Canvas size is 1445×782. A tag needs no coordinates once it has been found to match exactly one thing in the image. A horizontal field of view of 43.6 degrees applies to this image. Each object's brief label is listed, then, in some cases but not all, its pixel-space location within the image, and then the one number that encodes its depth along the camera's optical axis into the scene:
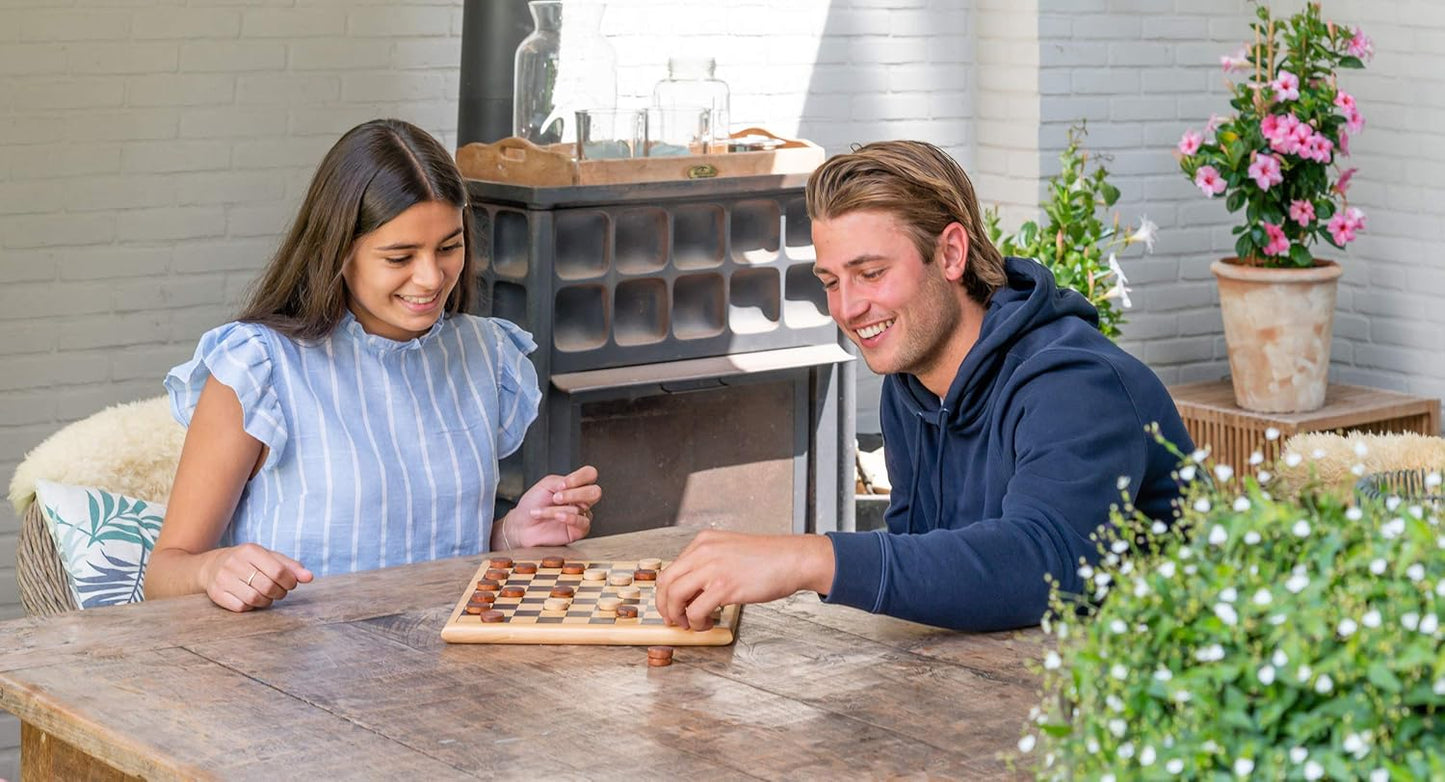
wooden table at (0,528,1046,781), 1.64
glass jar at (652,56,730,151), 4.27
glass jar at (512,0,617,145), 3.89
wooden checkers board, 2.02
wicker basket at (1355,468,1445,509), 2.11
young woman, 2.49
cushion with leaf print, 2.76
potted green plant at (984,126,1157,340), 4.66
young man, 1.98
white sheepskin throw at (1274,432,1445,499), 3.53
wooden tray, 3.68
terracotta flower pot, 4.88
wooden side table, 4.91
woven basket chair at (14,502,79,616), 2.86
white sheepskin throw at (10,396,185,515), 2.96
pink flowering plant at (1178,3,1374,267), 4.85
